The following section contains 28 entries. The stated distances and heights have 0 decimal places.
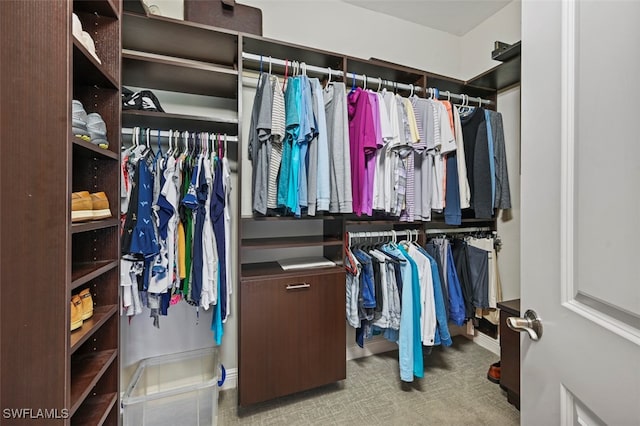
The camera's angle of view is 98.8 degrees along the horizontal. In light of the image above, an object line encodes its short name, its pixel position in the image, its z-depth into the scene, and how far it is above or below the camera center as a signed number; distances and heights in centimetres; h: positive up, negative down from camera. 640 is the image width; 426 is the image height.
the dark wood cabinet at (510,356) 155 -84
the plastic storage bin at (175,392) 133 -98
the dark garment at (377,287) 174 -48
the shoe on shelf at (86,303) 95 -33
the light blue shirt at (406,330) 169 -73
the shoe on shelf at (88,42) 93 +59
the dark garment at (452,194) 185 +12
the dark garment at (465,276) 203 -48
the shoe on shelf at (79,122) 89 +29
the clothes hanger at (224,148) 158 +37
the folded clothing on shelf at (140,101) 141 +57
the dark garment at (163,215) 133 -2
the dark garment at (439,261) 190 -36
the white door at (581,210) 42 +0
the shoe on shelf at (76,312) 86 -33
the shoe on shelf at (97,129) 100 +30
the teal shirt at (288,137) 146 +40
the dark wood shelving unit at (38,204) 70 +1
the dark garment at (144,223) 125 -6
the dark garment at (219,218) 144 -4
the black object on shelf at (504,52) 168 +100
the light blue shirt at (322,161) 152 +28
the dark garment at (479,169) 194 +31
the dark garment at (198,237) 140 -14
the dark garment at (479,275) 199 -47
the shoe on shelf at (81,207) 86 +1
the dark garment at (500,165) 201 +35
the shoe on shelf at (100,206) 98 +2
